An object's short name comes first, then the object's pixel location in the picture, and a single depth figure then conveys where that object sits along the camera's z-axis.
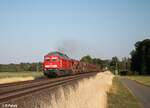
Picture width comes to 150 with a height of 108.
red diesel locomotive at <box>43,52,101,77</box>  39.94
